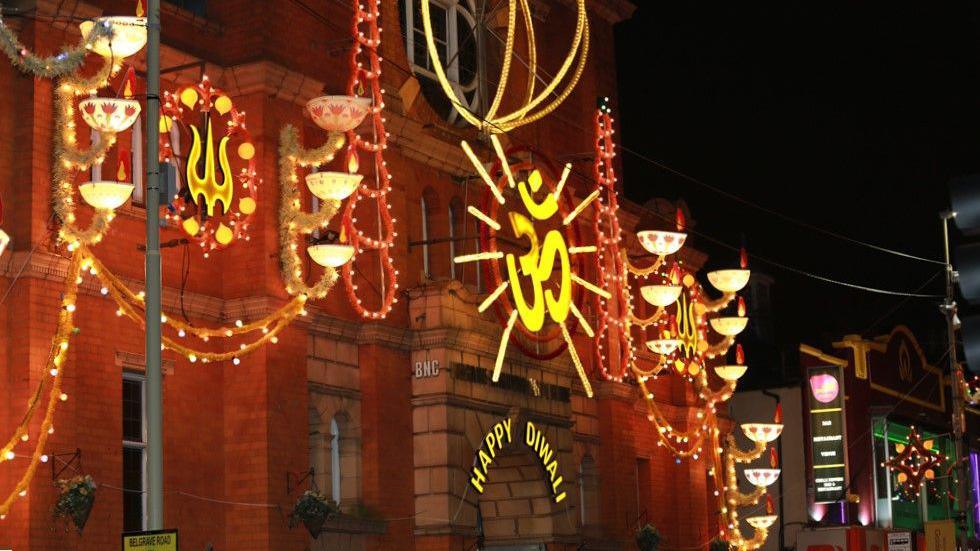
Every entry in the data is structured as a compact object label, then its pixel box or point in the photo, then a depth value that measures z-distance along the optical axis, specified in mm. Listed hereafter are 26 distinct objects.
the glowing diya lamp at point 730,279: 37038
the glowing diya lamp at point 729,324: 39625
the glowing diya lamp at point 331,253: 27703
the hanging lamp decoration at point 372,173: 30719
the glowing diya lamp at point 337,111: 27953
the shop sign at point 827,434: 54719
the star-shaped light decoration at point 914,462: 44750
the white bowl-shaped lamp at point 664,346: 38406
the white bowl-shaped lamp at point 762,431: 42594
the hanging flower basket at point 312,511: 29250
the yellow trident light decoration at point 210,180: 28094
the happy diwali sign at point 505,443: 34656
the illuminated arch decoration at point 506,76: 32812
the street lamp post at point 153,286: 19562
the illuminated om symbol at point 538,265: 35688
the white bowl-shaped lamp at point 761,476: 44219
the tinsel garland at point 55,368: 25031
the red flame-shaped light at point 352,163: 29938
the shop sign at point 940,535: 34844
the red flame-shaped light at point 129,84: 24458
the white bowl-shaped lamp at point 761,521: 44609
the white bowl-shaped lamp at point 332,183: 27328
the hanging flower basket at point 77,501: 25375
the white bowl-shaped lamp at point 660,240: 36469
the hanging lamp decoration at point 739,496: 44344
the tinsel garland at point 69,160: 25750
